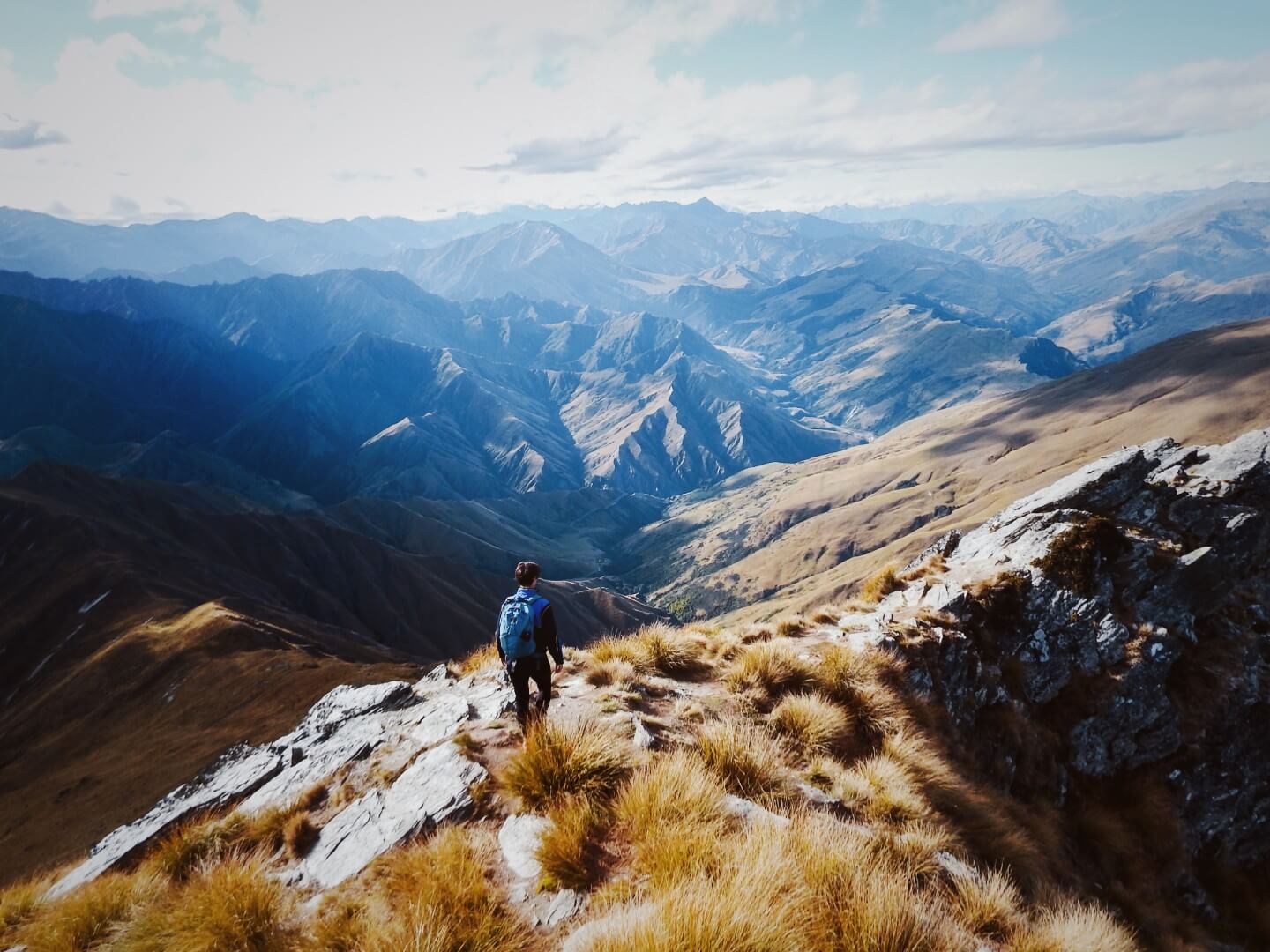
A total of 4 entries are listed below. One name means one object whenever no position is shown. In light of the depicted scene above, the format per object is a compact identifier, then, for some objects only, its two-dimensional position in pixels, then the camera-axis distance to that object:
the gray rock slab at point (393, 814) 8.55
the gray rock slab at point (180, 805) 13.44
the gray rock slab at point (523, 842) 7.18
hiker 10.66
